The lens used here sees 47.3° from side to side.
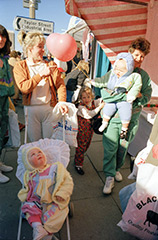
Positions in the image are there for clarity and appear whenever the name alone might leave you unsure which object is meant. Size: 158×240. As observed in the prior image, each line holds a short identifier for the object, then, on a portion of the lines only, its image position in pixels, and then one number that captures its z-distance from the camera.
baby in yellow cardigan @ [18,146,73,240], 1.66
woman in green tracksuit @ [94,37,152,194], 2.20
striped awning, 2.99
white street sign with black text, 4.61
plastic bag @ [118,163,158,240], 1.46
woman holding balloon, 2.13
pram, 2.00
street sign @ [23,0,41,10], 5.36
